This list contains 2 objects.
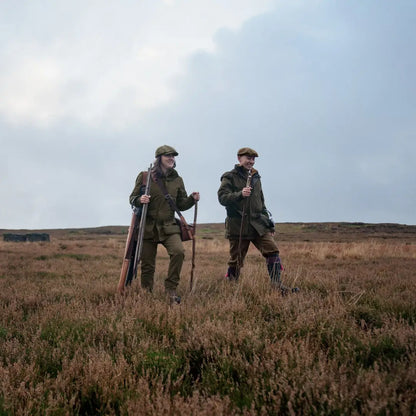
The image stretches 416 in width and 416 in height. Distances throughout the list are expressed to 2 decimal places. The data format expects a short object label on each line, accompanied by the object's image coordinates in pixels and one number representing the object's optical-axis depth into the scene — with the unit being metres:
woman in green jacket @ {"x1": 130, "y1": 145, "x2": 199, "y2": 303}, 5.19
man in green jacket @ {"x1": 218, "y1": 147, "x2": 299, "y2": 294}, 5.60
